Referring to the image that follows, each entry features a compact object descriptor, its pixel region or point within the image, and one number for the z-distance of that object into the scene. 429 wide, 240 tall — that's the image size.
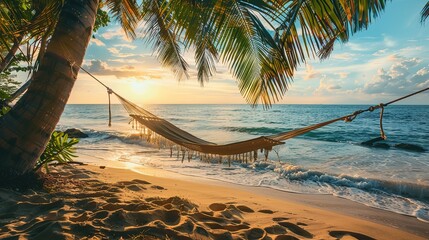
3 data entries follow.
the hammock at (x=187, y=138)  2.47
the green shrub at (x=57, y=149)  2.85
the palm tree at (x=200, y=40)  2.20
